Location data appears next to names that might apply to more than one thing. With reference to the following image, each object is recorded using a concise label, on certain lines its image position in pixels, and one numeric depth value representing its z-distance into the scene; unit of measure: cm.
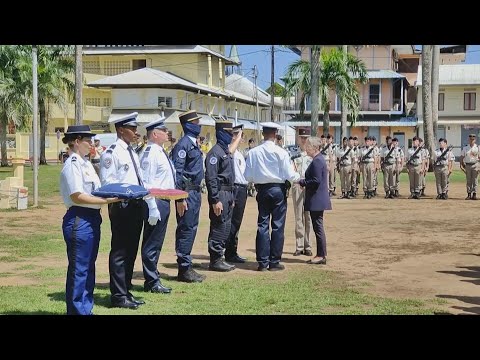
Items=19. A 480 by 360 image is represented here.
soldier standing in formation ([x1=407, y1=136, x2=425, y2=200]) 2138
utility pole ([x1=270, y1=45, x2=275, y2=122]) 4747
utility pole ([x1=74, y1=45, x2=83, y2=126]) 2208
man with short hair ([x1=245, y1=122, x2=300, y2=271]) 1003
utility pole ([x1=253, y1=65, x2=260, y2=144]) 5628
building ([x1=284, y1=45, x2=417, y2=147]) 5347
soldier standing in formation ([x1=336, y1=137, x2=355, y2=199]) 2202
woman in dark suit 1047
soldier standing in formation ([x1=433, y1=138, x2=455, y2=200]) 2102
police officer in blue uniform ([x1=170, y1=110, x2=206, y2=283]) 912
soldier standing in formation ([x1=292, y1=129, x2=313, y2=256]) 1138
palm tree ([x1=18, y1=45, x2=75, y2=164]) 4225
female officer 676
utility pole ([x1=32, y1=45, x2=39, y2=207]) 1812
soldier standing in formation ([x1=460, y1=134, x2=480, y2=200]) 2067
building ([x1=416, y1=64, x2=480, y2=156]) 5112
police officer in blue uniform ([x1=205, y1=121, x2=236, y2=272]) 977
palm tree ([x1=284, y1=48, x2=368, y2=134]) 3569
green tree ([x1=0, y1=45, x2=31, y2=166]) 4219
